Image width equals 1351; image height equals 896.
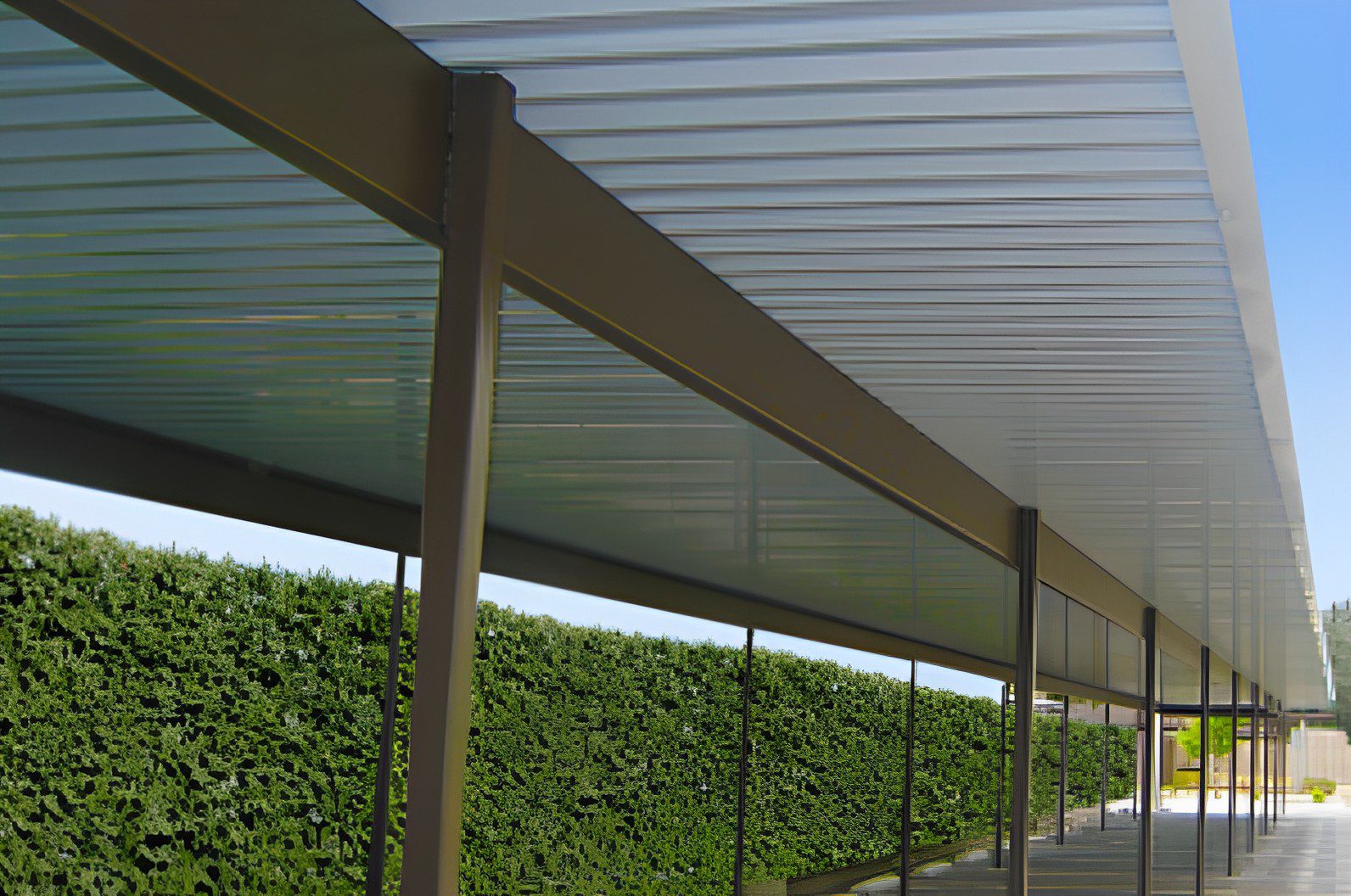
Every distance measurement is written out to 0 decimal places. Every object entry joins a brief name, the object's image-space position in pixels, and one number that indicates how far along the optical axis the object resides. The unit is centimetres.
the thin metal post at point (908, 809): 1299
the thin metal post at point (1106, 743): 2611
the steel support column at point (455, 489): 281
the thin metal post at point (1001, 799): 1337
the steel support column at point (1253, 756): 2452
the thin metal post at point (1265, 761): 2881
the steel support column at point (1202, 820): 1443
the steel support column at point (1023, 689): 841
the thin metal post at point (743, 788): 1085
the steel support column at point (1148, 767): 1212
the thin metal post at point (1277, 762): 3587
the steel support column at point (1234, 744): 2084
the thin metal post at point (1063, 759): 2281
